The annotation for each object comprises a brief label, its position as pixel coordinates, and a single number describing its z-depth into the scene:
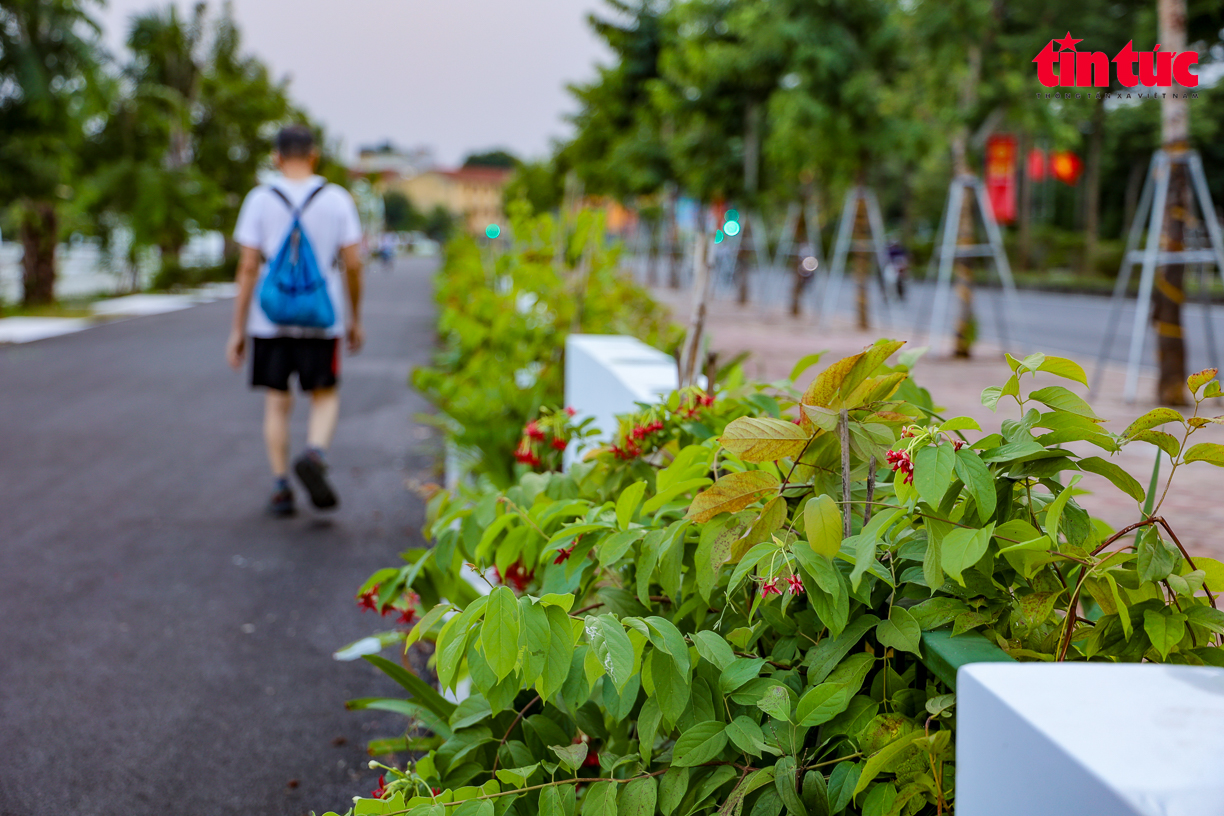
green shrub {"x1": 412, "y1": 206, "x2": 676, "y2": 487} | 4.87
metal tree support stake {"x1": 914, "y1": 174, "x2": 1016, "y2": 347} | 11.37
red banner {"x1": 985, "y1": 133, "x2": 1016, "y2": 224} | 26.48
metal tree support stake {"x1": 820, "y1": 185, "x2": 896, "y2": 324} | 15.98
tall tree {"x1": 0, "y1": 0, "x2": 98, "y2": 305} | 16.48
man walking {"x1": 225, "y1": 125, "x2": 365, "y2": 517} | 5.08
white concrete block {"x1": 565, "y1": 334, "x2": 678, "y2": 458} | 3.46
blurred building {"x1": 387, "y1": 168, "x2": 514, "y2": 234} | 179.38
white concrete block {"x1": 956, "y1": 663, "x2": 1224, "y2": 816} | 0.95
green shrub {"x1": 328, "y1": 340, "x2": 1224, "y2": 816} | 1.33
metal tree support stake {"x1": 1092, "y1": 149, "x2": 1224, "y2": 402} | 7.85
